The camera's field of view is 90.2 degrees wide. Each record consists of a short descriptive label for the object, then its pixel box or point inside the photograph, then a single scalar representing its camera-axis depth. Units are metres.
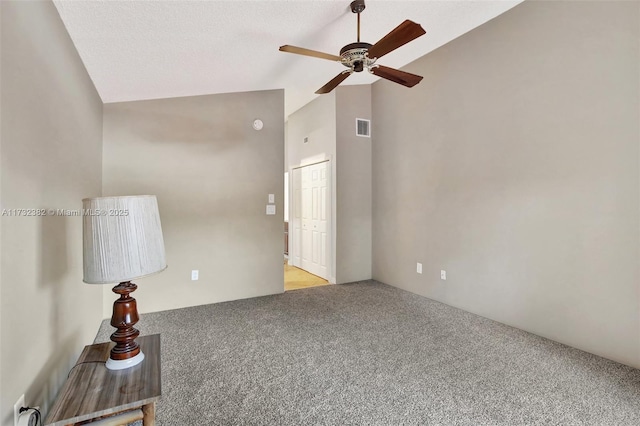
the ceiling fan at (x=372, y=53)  1.90
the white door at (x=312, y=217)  4.91
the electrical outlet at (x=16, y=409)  1.25
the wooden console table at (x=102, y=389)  1.16
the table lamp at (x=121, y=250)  1.36
